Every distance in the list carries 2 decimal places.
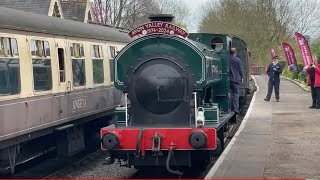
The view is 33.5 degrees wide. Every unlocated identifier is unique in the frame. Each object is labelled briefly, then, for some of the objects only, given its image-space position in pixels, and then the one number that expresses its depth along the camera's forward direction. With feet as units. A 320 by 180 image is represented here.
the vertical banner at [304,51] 89.56
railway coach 27.20
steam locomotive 26.22
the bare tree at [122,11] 177.78
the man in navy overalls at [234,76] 36.68
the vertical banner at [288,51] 133.18
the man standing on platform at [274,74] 68.03
